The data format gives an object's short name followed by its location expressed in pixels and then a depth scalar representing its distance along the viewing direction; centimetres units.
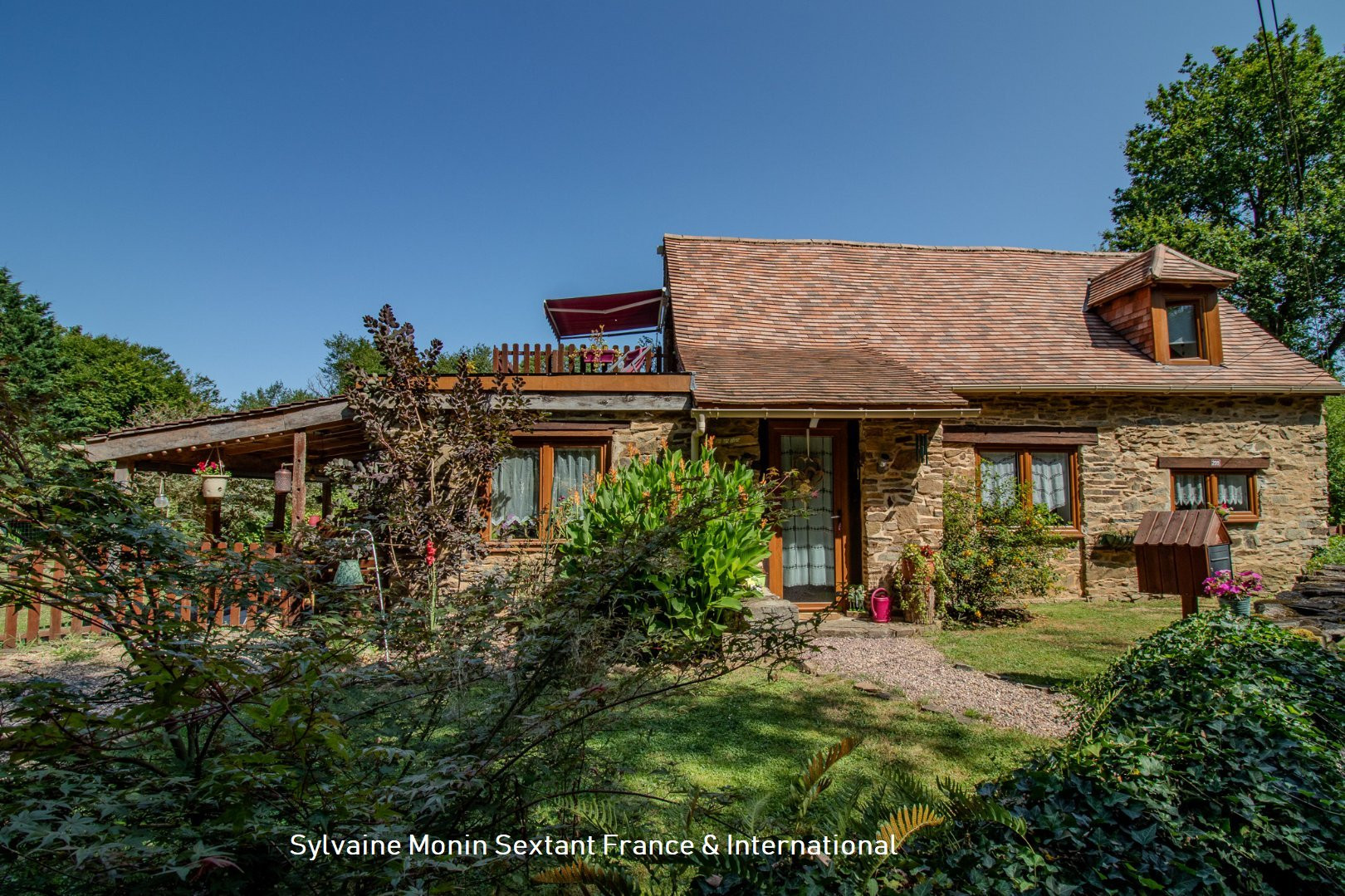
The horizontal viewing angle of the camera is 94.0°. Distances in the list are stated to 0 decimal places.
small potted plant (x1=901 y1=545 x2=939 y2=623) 821
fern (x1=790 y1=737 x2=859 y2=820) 161
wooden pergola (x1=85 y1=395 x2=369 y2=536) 717
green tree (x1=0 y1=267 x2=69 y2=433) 2080
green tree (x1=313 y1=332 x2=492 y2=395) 3341
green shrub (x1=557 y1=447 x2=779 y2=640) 563
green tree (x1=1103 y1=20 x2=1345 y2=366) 1817
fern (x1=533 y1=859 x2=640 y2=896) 139
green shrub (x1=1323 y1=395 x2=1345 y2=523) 1950
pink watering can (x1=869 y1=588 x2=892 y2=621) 833
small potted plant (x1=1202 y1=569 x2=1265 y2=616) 493
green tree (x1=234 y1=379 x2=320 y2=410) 3283
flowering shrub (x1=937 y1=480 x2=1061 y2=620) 839
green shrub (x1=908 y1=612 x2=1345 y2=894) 165
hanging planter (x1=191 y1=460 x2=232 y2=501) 776
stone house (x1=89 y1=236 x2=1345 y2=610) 852
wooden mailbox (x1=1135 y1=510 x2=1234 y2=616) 508
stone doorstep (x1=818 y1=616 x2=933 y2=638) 773
